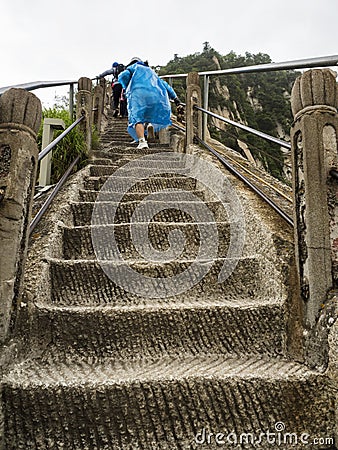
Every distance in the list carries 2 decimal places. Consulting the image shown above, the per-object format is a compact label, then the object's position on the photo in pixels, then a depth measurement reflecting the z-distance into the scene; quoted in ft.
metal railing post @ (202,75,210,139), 11.24
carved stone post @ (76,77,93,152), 11.89
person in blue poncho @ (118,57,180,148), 12.91
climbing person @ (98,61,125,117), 24.06
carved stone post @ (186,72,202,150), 11.84
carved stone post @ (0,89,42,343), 4.33
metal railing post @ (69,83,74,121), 12.30
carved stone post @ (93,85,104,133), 18.49
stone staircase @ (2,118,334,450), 3.95
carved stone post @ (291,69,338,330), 4.70
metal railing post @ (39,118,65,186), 9.14
